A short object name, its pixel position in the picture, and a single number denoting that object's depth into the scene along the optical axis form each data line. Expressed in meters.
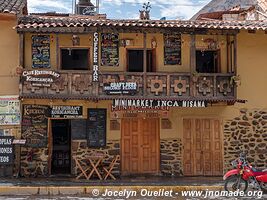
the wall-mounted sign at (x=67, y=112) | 17.11
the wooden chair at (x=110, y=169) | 16.58
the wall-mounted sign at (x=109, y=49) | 17.27
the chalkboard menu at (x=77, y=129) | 17.31
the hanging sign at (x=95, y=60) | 16.41
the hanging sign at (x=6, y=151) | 16.44
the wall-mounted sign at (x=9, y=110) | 16.88
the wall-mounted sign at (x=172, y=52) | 17.62
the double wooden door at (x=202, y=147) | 17.77
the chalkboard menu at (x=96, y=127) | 17.30
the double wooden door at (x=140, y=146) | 17.55
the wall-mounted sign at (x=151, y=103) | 16.41
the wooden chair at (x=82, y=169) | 16.33
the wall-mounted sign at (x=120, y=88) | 16.44
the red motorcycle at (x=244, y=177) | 13.16
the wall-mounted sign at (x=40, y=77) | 16.19
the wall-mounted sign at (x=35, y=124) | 17.00
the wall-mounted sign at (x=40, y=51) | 17.05
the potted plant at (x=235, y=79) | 16.62
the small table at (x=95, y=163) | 16.34
